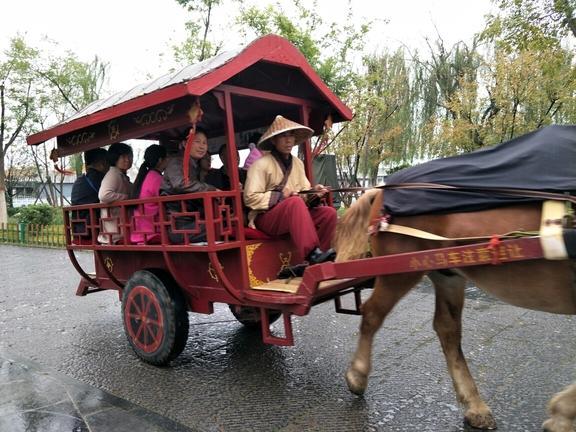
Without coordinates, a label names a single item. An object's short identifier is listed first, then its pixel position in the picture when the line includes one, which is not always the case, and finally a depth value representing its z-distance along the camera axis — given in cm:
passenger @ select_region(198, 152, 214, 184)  430
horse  234
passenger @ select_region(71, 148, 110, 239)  455
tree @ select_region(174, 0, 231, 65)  1226
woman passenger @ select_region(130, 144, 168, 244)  382
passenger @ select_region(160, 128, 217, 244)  357
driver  347
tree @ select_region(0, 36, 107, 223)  1689
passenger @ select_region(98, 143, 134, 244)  405
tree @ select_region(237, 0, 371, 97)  1124
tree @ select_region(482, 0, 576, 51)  820
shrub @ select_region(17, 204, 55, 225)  1527
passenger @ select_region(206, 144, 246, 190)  466
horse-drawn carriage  237
